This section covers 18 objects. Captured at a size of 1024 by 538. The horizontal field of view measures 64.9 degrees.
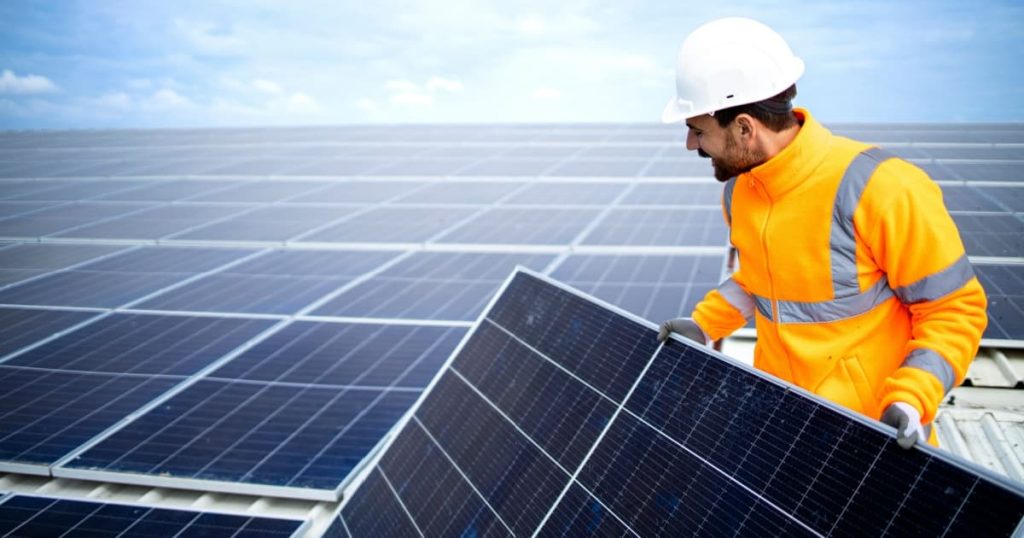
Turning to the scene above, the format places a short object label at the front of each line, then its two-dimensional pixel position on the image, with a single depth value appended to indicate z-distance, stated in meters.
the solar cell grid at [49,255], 10.98
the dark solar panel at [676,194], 13.19
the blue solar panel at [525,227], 11.14
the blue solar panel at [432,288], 8.14
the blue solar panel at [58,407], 5.54
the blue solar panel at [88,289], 9.11
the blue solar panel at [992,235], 9.25
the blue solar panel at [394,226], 11.72
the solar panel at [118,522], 4.49
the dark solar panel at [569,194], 13.86
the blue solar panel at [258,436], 5.07
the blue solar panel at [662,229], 10.46
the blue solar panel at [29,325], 7.75
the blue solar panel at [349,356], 6.48
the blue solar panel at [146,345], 7.00
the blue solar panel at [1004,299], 6.81
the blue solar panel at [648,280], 7.79
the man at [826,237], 2.77
